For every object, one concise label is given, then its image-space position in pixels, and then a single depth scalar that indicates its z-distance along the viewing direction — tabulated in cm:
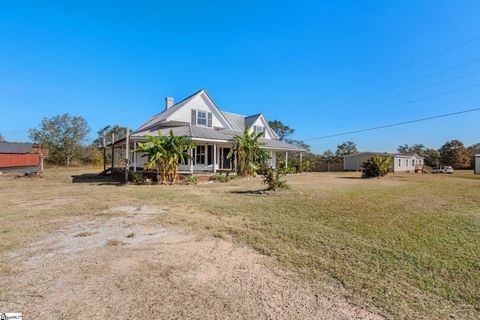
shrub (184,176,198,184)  1444
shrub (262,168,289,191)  1004
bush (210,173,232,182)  1563
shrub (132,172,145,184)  1426
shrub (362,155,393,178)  2041
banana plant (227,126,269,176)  1792
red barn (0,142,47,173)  2331
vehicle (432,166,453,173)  3599
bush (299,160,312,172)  2501
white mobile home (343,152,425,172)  3772
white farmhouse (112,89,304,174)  1775
